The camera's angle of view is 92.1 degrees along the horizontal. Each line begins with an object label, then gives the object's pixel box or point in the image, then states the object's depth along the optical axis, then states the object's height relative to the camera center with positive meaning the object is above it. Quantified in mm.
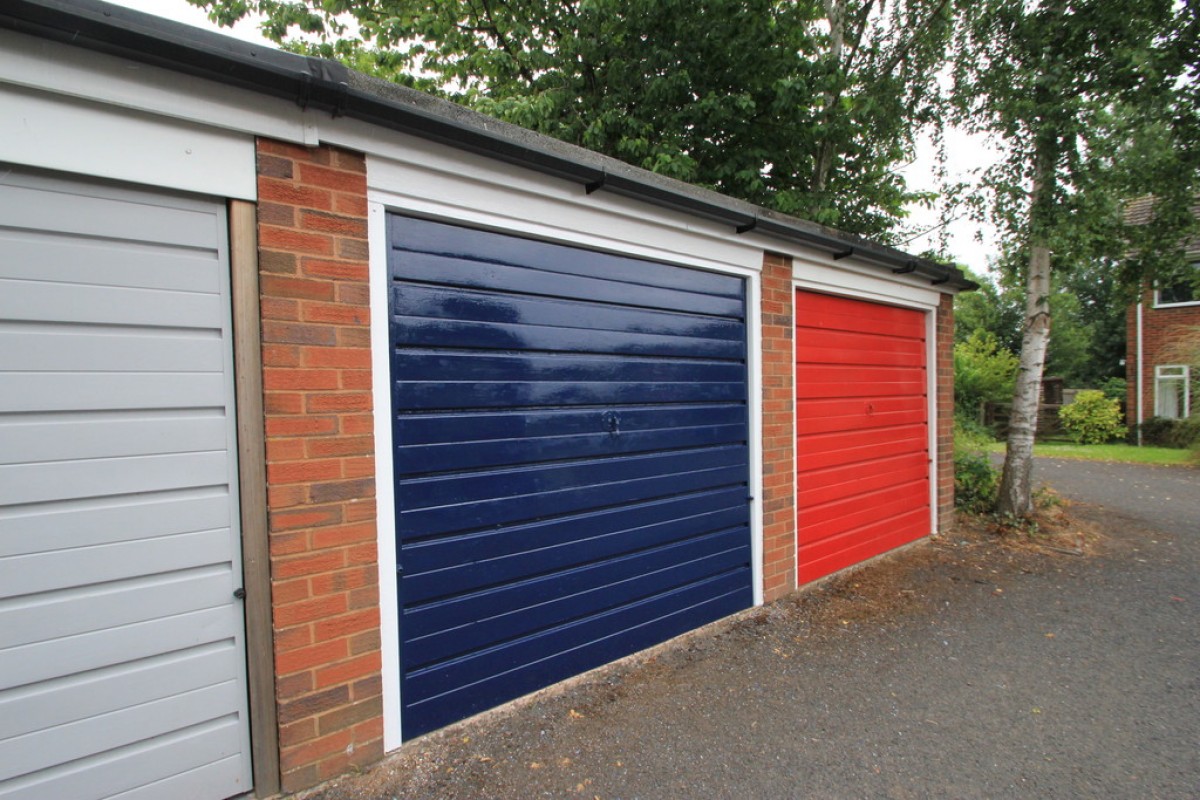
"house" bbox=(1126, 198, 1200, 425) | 14368 +564
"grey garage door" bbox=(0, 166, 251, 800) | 1822 -353
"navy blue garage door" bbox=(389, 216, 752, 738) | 2648 -390
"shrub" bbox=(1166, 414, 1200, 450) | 11266 -1213
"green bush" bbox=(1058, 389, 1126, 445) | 15412 -1083
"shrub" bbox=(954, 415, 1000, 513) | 7109 -1252
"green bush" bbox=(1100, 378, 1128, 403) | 18266 -362
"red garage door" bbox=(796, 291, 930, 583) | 4680 -431
